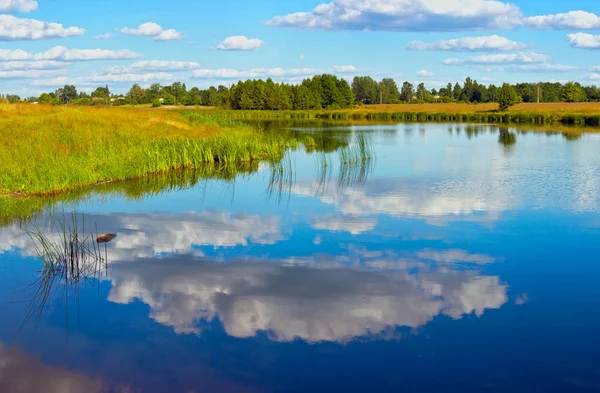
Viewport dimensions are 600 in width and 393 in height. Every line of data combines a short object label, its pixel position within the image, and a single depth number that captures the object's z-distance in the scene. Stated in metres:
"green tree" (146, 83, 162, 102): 176.10
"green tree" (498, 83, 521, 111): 85.31
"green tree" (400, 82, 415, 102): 172.88
